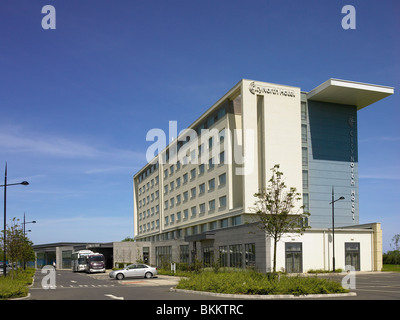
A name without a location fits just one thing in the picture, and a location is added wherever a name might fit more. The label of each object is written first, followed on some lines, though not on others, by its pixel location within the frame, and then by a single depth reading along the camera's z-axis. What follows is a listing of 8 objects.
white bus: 75.69
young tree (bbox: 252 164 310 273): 25.56
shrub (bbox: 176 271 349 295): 21.34
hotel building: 50.66
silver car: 45.94
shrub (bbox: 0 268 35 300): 23.06
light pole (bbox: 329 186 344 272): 47.97
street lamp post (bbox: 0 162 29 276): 36.59
